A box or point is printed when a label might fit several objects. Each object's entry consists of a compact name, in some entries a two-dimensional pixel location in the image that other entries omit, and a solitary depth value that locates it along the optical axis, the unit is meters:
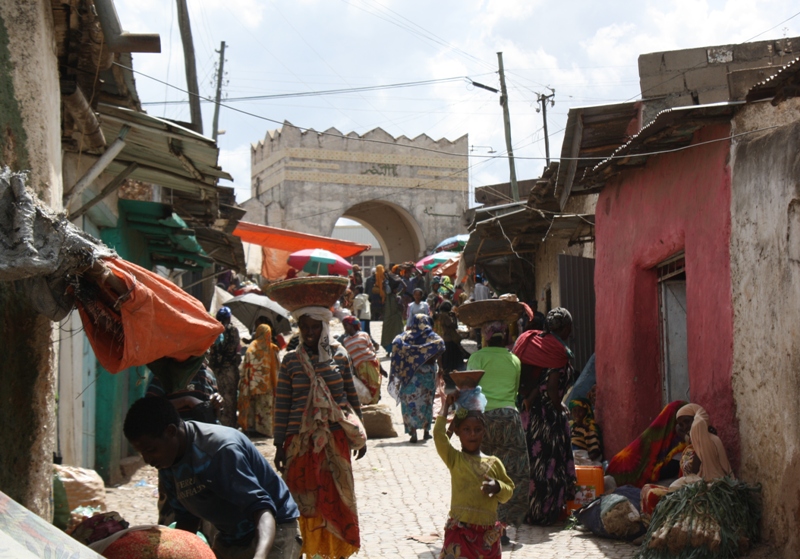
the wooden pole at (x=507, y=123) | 24.69
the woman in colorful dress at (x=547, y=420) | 7.95
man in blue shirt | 3.71
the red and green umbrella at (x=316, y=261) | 21.48
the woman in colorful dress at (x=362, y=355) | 12.70
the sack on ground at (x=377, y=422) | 12.82
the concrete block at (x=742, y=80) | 8.35
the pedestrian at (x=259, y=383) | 12.94
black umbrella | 15.24
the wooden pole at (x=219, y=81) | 26.60
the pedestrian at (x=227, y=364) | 12.48
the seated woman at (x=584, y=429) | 10.16
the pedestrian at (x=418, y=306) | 17.16
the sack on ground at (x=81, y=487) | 6.21
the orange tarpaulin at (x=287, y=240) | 22.44
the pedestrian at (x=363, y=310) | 24.44
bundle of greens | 6.05
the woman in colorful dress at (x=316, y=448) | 6.45
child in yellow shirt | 5.55
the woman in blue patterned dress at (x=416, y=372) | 12.53
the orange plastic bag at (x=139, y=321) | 4.31
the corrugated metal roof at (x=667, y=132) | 6.97
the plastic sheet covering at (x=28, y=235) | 3.61
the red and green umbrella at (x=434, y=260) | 26.56
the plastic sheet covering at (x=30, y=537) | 2.63
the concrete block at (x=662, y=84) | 11.41
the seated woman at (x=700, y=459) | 6.66
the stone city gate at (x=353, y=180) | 34.16
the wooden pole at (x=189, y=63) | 15.77
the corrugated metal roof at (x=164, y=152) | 7.40
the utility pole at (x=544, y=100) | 27.59
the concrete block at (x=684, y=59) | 11.52
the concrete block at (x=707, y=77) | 11.53
